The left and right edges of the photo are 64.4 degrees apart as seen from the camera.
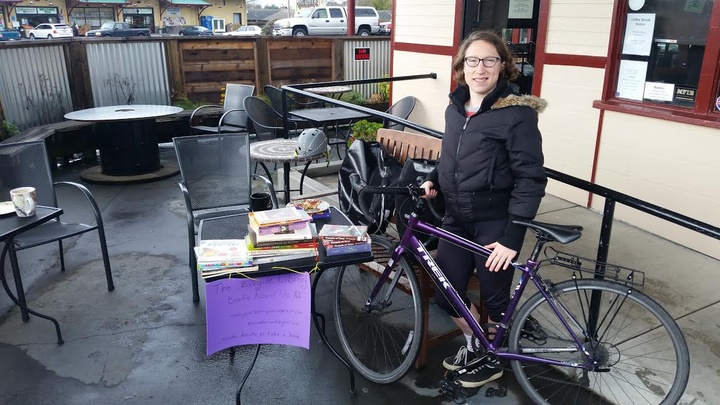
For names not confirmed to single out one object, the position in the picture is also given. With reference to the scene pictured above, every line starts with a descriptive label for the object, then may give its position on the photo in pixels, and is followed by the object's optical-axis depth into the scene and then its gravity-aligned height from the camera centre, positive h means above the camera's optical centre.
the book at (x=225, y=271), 2.23 -0.89
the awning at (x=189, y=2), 38.00 +2.11
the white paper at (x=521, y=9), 5.95 +0.26
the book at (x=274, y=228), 2.30 -0.76
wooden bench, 2.83 -0.78
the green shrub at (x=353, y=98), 10.10 -1.08
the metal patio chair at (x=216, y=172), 3.87 -0.91
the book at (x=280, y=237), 2.30 -0.79
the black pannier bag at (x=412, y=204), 2.87 -0.81
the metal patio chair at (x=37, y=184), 3.54 -0.94
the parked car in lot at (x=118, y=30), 27.14 +0.22
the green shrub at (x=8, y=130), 6.74 -1.09
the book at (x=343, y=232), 2.48 -0.84
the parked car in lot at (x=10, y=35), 25.57 -0.01
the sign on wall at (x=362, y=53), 10.50 -0.33
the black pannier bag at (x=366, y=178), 3.21 -0.82
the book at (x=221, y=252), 2.24 -0.84
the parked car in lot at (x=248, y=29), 33.12 +0.33
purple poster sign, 2.36 -1.12
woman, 2.24 -0.51
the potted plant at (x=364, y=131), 5.50 -0.90
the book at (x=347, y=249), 2.46 -0.89
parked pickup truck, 27.22 +0.58
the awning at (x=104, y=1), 35.53 +1.99
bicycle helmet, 4.45 -0.82
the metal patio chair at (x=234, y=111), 6.94 -0.90
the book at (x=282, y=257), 2.30 -0.87
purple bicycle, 2.24 -1.31
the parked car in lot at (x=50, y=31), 27.88 +0.18
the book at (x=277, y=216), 2.32 -0.73
